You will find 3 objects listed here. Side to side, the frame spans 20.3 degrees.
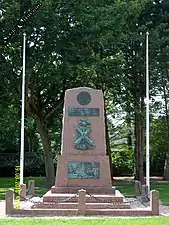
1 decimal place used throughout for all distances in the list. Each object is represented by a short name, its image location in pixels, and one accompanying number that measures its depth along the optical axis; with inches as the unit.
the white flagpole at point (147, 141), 752.3
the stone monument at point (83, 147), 693.9
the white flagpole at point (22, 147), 790.2
